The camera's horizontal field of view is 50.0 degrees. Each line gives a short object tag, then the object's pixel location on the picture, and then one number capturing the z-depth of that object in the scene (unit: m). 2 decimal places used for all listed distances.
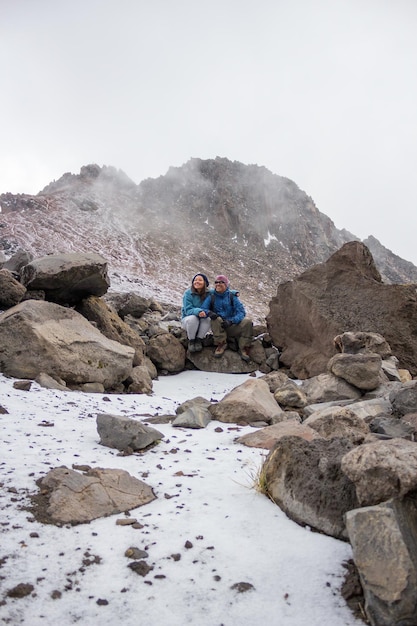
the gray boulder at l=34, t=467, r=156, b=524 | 2.79
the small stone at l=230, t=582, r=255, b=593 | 2.23
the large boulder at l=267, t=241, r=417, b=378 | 8.53
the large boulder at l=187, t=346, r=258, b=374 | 9.16
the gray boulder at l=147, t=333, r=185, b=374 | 8.83
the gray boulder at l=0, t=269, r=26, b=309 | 7.09
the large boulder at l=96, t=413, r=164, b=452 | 4.02
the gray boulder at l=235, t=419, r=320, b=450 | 4.18
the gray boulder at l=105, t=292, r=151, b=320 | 10.94
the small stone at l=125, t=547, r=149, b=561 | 2.45
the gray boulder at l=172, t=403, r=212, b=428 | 4.88
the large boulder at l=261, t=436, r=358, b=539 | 2.67
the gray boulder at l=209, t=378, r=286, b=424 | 5.21
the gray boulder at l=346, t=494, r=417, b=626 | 1.90
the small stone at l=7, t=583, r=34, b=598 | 2.10
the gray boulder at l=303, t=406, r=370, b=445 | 4.38
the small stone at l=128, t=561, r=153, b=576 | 2.34
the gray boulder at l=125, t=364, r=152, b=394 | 6.99
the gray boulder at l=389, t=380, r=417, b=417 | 4.96
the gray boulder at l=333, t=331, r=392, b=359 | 7.39
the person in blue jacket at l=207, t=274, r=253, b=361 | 9.13
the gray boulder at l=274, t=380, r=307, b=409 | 6.07
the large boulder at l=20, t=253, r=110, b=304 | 7.56
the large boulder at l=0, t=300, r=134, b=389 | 5.98
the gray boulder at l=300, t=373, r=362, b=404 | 6.18
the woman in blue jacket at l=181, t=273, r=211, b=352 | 8.95
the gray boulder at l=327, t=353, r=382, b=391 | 6.14
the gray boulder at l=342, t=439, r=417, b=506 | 2.22
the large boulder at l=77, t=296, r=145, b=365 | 8.15
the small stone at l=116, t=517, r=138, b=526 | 2.77
